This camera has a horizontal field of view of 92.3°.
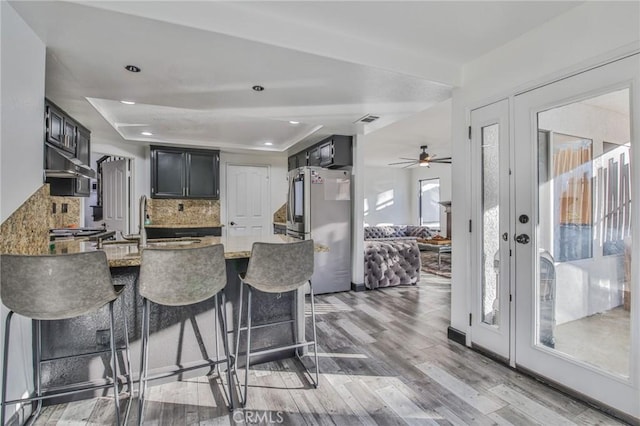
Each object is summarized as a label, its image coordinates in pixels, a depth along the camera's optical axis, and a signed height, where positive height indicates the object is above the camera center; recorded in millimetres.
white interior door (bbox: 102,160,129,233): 5023 +317
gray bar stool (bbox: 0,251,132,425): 1443 -352
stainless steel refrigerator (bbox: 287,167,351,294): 4223 -91
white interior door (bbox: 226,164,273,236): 6055 +253
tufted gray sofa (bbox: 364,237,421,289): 4477 -766
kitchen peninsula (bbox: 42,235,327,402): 1907 -780
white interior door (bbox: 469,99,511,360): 2361 -139
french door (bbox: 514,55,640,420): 1739 -140
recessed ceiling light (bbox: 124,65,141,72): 2242 +1074
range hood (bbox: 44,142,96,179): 2127 +397
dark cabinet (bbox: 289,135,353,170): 4371 +890
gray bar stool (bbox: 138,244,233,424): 1649 -355
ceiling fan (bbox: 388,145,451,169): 5980 +1075
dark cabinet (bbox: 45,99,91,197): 2416 +664
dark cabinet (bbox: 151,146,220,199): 5129 +696
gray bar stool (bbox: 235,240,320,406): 1917 -354
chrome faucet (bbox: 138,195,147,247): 2258 -101
